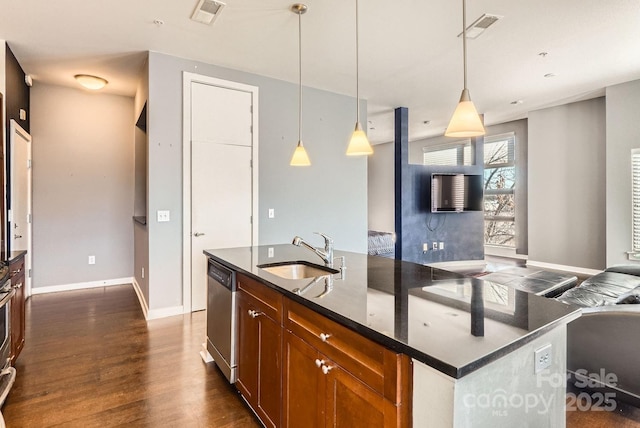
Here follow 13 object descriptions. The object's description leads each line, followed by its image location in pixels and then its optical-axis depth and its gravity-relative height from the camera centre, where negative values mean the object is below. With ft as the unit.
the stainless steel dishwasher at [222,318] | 7.09 -2.30
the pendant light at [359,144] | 8.11 +1.69
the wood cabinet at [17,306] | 7.70 -2.17
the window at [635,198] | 15.89 +0.78
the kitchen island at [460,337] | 2.93 -1.17
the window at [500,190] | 23.91 +1.74
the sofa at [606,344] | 6.21 -2.46
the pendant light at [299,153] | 9.55 +1.72
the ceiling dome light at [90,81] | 14.40 +5.67
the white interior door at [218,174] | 13.16 +1.62
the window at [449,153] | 25.59 +4.90
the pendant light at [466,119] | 5.96 +1.68
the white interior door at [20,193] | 12.71 +0.85
